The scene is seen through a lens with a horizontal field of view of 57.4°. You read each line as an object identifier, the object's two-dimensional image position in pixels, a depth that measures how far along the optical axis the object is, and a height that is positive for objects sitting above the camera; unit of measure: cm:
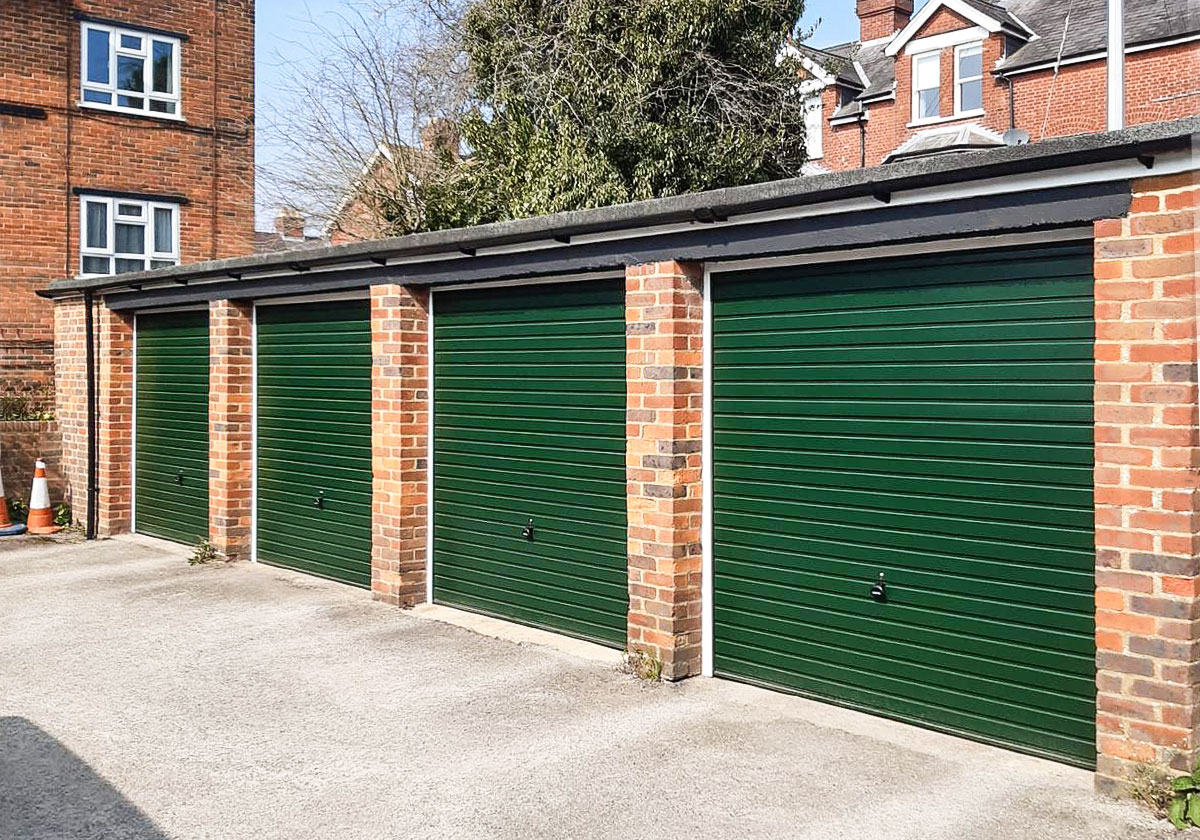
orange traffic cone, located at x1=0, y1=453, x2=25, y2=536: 1280 -128
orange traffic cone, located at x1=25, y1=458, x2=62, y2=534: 1305 -107
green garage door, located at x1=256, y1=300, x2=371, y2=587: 973 -20
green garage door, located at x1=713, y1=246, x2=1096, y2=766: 528 -39
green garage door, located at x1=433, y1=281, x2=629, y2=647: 754 -28
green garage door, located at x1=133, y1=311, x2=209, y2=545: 1180 -11
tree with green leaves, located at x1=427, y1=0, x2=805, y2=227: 1667 +507
